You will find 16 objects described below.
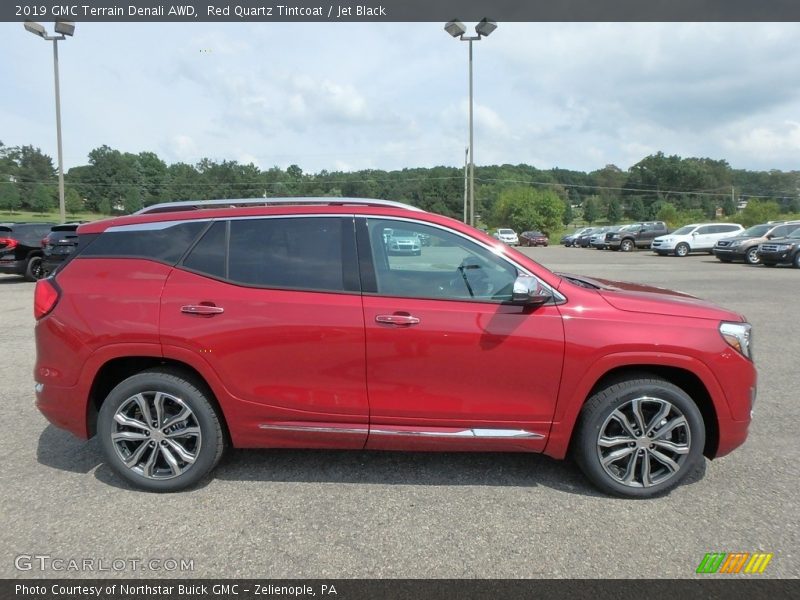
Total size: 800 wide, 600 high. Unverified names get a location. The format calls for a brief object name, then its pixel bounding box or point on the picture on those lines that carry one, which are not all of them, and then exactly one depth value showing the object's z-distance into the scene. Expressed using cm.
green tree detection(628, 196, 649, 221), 11499
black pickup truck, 3588
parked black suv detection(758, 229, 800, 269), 1961
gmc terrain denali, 314
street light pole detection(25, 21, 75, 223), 2177
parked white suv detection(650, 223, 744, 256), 2909
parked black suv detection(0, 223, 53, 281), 1455
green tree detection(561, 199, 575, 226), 10701
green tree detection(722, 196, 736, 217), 11012
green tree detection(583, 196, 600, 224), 11656
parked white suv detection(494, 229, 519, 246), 4628
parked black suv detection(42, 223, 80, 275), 1269
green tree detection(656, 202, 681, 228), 6919
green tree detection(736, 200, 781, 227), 5300
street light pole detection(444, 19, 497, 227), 2347
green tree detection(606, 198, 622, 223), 11400
